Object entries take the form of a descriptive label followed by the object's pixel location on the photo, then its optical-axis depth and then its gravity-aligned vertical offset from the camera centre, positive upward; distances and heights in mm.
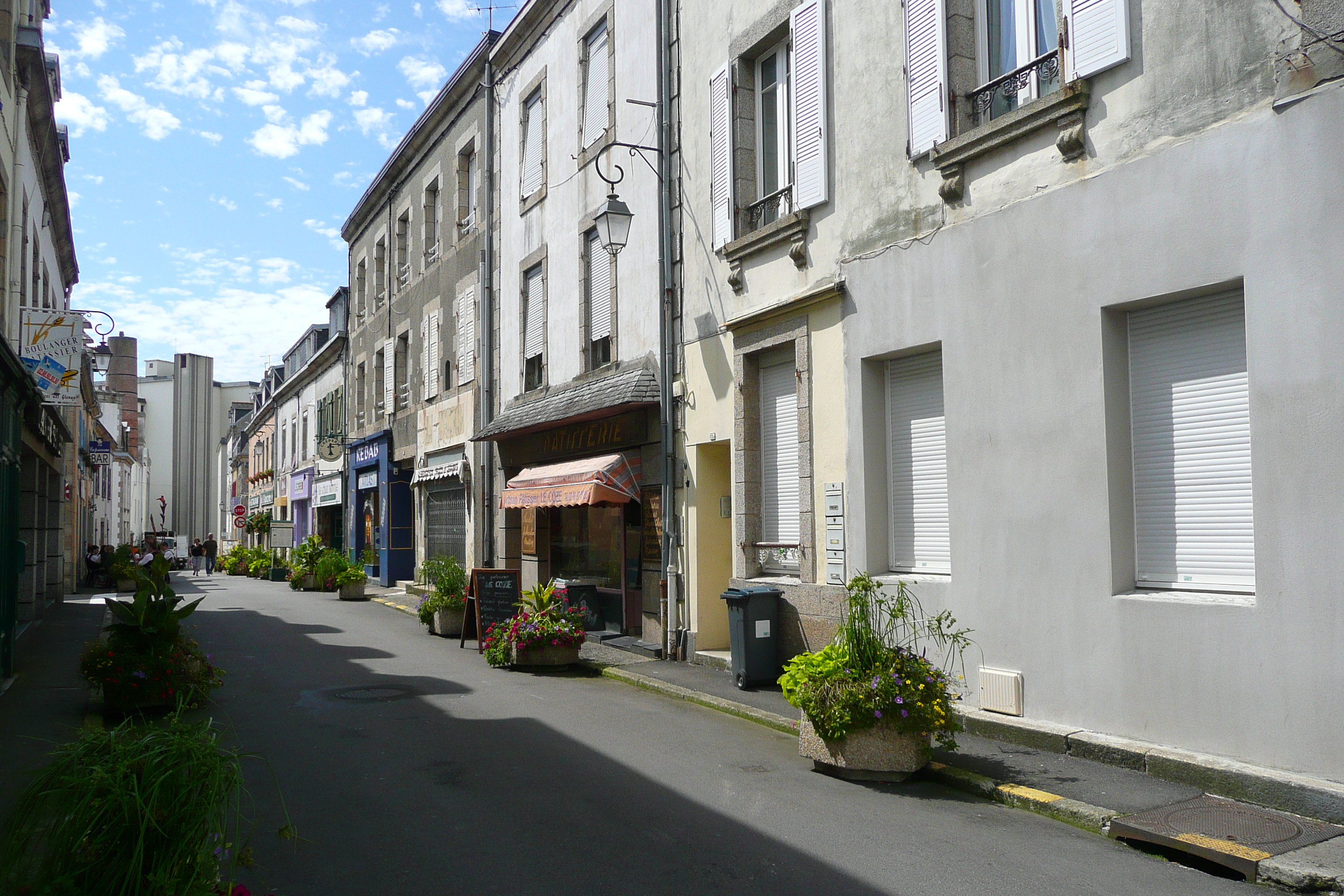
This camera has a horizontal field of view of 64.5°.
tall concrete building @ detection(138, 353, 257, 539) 81062 +6386
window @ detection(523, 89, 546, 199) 17422 +6205
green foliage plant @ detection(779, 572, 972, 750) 6605 -1087
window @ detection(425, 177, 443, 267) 23375 +6553
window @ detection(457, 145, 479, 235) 20875 +6509
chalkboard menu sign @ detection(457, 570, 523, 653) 13461 -1004
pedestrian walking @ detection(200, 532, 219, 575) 43438 -1309
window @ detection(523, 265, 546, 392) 17438 +3087
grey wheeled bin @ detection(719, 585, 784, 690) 10250 -1186
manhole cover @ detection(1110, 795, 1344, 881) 5059 -1644
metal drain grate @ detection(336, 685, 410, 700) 10250 -1717
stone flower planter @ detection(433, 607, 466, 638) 15664 -1558
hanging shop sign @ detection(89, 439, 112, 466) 31688 +2071
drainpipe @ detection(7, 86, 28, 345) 14383 +4276
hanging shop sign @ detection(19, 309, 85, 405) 13594 +2217
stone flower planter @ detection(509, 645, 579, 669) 12055 -1609
